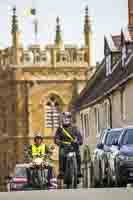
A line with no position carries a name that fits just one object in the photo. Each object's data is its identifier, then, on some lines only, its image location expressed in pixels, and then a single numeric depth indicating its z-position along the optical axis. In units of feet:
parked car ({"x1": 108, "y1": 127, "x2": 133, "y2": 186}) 82.69
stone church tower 285.84
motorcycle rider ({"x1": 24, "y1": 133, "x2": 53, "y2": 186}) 84.71
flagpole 303.48
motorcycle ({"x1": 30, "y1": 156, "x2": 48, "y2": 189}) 85.25
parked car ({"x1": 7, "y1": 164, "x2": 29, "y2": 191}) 114.75
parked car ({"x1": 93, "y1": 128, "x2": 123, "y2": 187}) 96.22
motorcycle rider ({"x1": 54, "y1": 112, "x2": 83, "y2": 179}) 83.46
